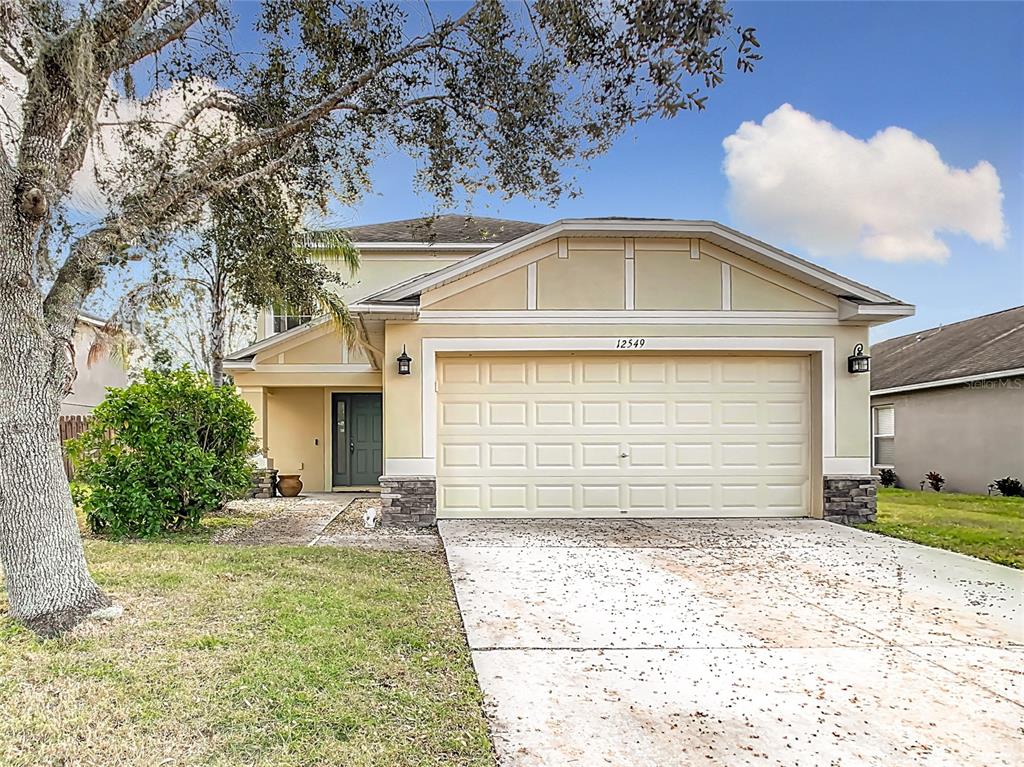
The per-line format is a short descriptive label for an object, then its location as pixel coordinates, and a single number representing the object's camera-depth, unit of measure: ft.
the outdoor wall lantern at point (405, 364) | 27.58
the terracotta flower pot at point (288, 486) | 42.32
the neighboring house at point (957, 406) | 40.14
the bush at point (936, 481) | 44.60
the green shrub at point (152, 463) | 24.90
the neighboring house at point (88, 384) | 61.05
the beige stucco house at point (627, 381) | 28.09
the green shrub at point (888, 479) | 50.24
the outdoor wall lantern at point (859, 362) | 28.53
